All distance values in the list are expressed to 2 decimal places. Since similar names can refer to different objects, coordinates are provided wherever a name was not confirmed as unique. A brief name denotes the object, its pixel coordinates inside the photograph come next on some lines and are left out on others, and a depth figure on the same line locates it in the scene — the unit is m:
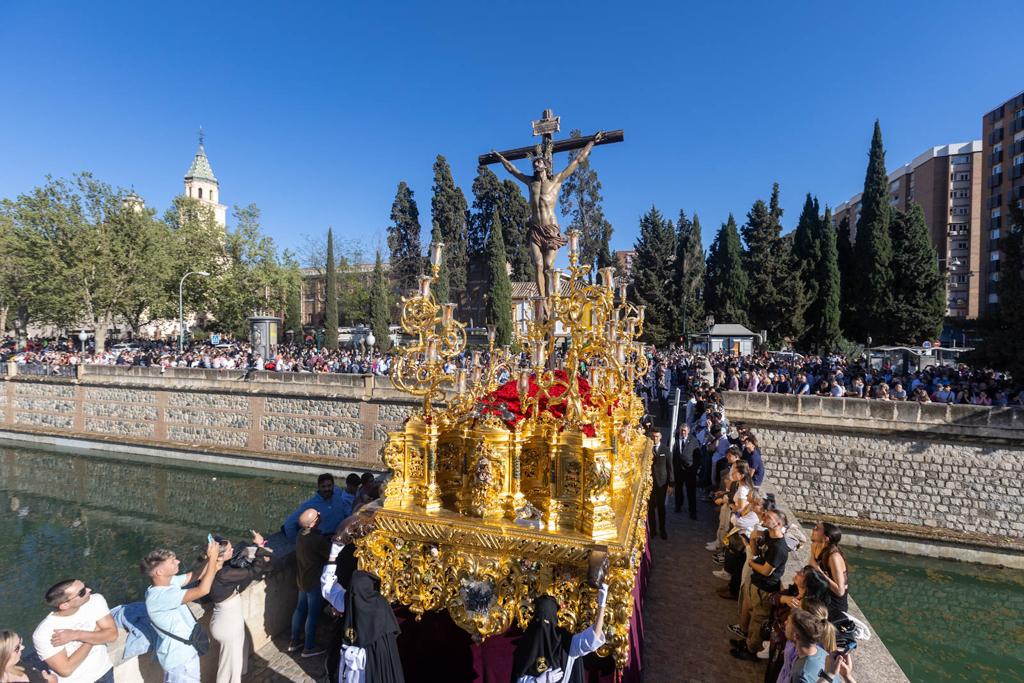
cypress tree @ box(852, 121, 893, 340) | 31.28
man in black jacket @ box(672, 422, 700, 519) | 9.48
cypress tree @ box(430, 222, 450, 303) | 36.38
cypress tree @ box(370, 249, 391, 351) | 38.53
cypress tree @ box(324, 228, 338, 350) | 38.84
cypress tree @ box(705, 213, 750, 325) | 39.03
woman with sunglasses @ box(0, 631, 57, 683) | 2.79
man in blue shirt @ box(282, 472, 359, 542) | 5.62
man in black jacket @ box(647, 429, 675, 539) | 8.09
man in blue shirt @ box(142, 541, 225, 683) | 3.66
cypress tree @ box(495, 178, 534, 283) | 42.47
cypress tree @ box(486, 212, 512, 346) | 31.22
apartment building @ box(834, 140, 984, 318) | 45.09
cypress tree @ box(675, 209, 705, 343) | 40.38
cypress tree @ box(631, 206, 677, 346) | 40.94
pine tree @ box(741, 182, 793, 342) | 34.81
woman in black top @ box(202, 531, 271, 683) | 4.11
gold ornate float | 3.69
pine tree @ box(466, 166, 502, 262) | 42.81
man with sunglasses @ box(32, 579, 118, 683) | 3.14
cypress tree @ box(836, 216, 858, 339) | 33.66
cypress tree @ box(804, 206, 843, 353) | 33.25
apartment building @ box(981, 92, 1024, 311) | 39.19
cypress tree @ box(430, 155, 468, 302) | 41.75
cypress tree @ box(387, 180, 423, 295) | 44.00
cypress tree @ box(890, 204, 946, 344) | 30.61
